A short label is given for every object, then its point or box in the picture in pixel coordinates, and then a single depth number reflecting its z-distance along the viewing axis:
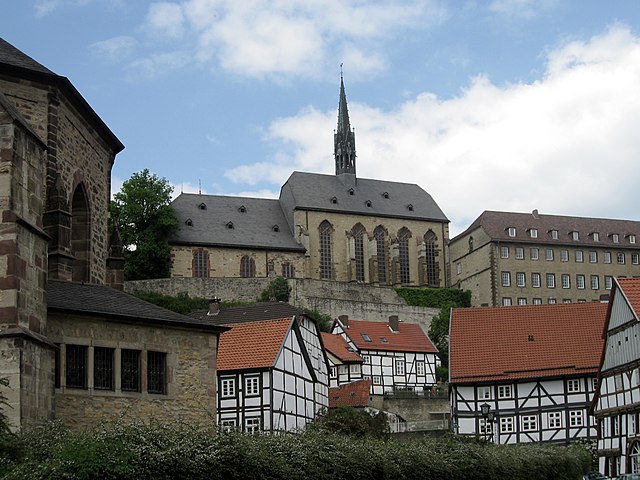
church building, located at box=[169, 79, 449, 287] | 81.38
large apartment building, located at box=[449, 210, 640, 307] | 86.06
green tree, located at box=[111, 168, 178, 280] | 76.38
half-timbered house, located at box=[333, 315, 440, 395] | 61.62
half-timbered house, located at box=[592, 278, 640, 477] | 37.34
